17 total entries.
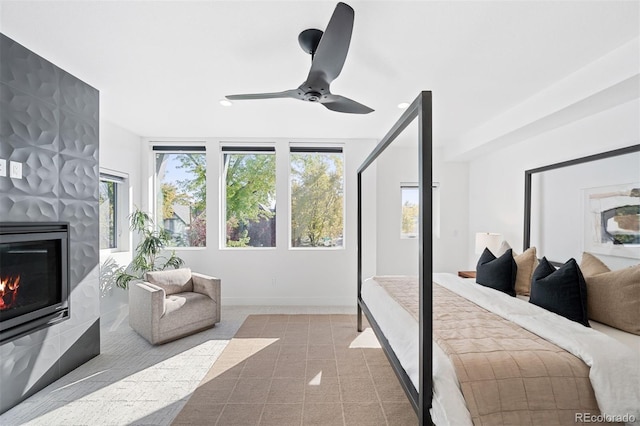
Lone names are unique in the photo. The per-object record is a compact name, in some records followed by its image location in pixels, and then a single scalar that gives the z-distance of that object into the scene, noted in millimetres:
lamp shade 3802
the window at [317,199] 4820
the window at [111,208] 3982
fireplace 2084
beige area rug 2033
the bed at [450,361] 1371
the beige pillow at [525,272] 2846
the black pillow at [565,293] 2035
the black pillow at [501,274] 2826
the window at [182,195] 4707
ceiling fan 1549
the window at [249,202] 4766
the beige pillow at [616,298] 1922
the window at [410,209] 5039
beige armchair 3092
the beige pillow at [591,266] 2267
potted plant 4055
